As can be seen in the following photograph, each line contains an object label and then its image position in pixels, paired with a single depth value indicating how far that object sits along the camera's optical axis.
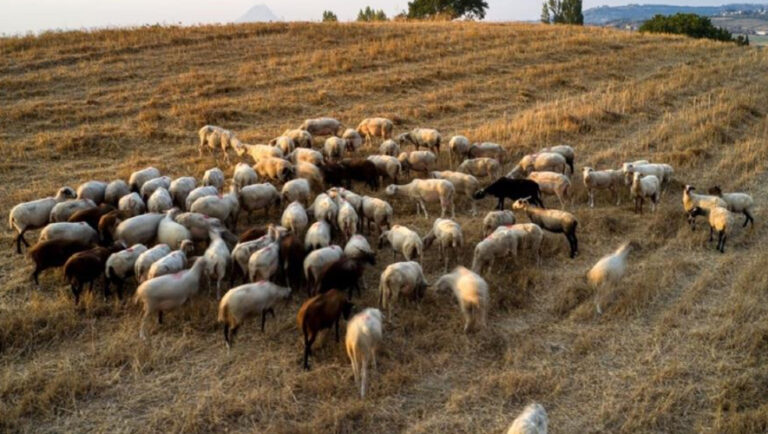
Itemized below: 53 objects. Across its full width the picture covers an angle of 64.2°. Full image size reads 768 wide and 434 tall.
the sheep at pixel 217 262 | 8.69
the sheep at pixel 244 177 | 12.09
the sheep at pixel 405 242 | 9.44
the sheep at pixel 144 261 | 8.63
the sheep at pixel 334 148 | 14.50
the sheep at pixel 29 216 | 10.28
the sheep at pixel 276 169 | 12.61
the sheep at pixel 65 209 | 10.47
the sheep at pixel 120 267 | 8.64
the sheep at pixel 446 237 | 9.64
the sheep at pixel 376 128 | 16.53
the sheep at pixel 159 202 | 10.81
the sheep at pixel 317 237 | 9.48
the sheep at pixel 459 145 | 14.65
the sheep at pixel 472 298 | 8.00
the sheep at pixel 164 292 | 7.81
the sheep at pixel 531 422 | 5.68
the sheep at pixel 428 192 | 11.65
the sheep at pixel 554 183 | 12.09
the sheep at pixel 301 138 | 15.15
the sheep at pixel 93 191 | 11.48
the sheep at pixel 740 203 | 11.20
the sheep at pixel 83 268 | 8.53
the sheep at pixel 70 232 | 9.45
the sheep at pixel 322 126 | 16.50
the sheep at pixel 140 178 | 12.16
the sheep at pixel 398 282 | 8.35
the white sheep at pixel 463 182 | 12.33
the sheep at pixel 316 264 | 8.77
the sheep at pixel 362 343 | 6.91
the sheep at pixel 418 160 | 13.72
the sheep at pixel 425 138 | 15.20
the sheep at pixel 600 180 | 12.35
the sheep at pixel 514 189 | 11.89
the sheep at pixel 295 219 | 10.20
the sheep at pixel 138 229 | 9.70
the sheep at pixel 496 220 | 10.60
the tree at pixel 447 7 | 62.50
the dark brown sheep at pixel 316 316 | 7.34
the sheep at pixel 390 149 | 14.58
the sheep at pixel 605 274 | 8.55
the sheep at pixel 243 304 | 7.57
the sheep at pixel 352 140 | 15.49
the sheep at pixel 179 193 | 11.52
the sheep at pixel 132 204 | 10.78
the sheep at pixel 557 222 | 10.22
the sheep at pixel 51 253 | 8.98
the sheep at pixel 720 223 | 10.16
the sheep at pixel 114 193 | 11.62
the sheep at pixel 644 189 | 11.73
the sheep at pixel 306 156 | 13.31
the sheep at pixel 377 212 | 10.73
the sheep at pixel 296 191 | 11.55
